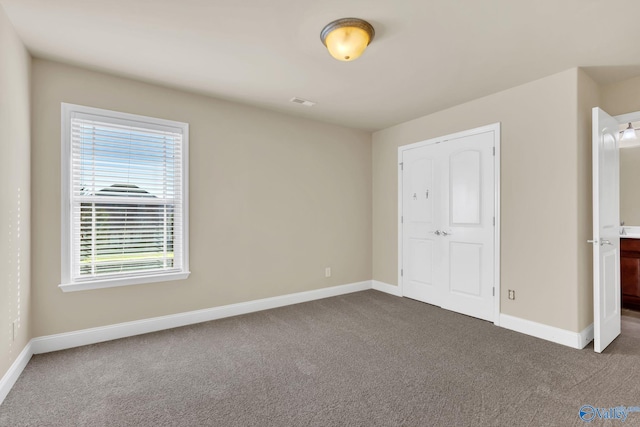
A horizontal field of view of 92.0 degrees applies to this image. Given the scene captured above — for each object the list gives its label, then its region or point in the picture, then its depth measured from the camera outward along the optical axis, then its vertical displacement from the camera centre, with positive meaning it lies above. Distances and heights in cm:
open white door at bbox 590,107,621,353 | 266 -13
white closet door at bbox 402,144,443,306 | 404 -10
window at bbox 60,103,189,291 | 280 +16
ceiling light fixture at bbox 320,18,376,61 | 210 +126
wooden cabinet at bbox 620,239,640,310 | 383 -70
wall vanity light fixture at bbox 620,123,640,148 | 417 +109
